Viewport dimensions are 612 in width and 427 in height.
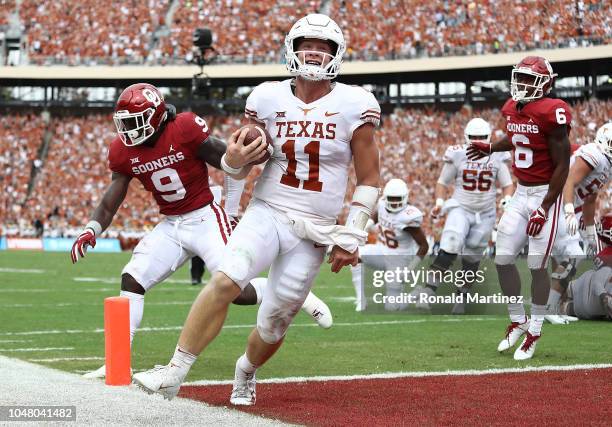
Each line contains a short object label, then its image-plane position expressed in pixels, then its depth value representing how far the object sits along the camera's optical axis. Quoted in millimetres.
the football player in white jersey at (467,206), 21625
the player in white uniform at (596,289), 19281
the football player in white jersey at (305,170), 9773
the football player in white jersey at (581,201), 16062
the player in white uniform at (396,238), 22828
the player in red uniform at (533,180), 13977
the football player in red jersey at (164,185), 12633
